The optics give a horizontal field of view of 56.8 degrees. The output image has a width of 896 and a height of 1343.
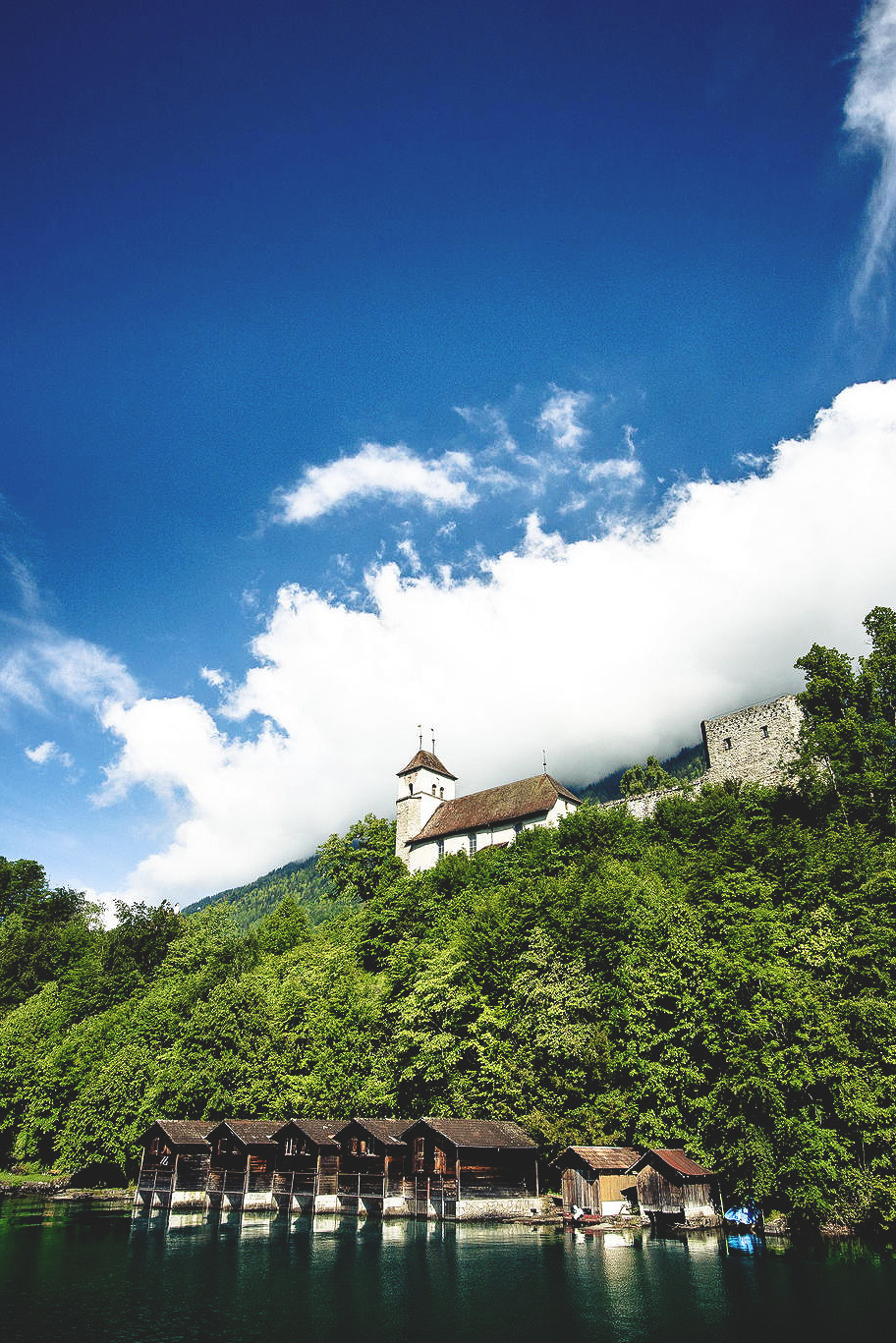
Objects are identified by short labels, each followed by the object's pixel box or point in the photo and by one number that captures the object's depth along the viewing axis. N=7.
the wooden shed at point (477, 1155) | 37.47
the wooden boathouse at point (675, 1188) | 32.78
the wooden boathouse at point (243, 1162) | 43.19
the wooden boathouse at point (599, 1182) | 34.41
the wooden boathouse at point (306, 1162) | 41.75
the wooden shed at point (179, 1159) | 45.31
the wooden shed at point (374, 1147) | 40.06
